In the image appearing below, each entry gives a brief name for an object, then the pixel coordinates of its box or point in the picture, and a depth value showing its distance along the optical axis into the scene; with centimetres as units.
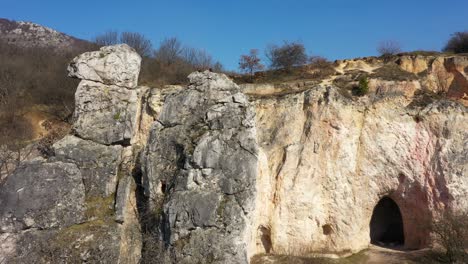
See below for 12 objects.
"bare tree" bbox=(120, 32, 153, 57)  3581
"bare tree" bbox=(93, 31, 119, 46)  3807
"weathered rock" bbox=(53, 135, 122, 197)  1378
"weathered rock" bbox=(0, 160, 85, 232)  1222
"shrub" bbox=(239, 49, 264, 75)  2712
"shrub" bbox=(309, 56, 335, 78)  1979
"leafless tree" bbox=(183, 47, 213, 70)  3741
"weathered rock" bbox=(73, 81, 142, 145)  1498
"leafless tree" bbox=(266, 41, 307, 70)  2603
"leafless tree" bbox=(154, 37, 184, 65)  3391
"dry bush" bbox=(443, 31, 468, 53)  2502
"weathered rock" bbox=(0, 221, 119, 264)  1171
